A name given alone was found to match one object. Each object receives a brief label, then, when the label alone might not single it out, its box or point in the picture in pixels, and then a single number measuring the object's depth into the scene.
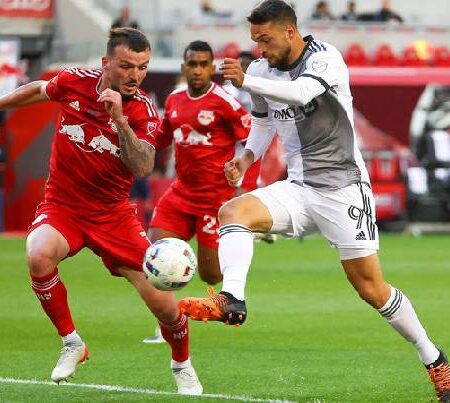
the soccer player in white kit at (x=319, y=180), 15.77
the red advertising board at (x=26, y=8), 60.31
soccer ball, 15.16
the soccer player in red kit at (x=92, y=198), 16.30
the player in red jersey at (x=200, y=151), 23.64
